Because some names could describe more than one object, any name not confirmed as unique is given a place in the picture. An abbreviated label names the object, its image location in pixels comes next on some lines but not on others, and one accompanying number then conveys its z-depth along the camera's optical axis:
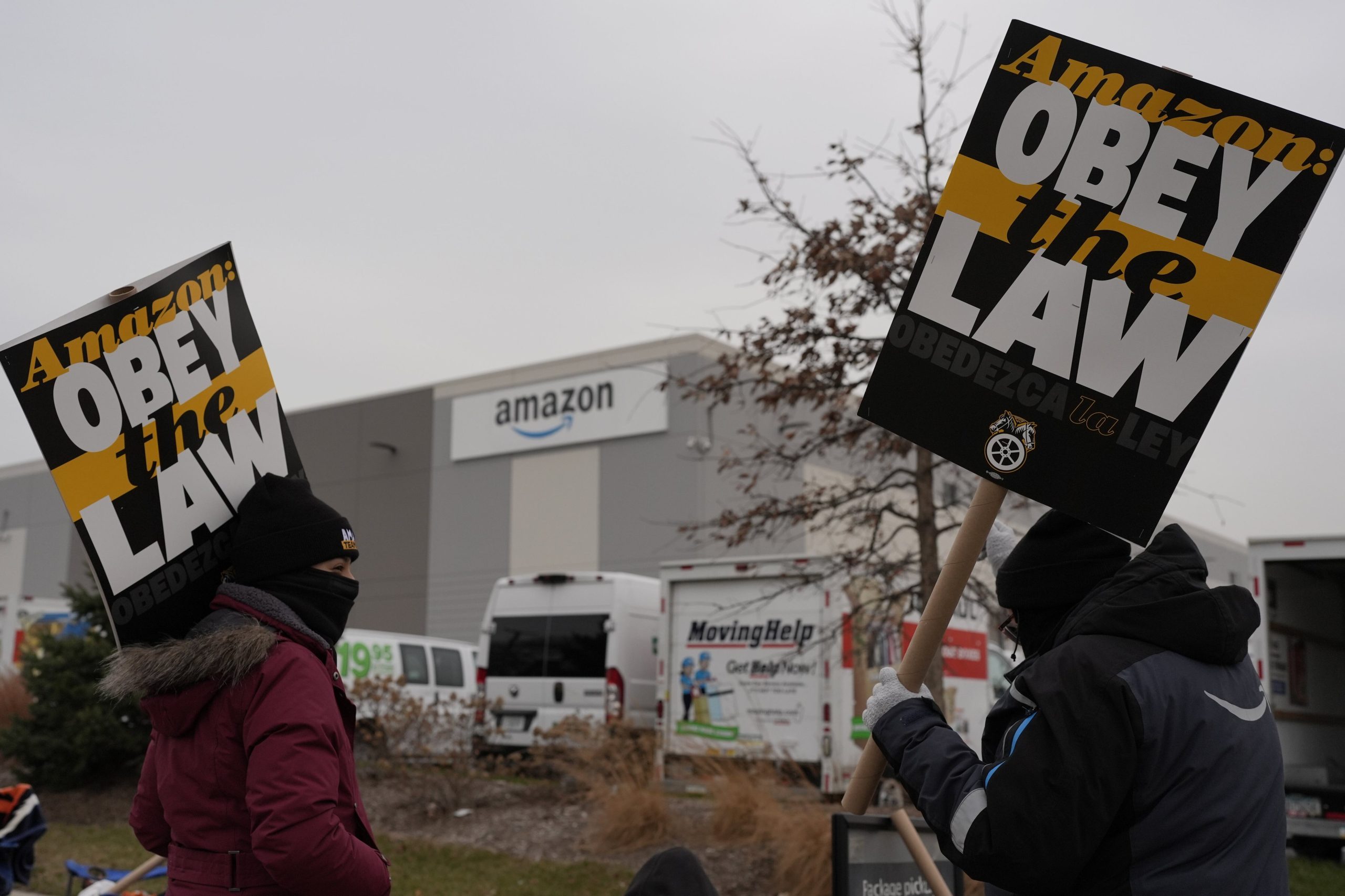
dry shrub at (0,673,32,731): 16.19
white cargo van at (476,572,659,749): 15.16
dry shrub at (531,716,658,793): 10.26
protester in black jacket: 2.38
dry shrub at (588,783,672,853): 9.55
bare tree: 8.27
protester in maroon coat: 2.85
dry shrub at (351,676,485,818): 11.61
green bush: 14.04
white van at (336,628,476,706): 17.17
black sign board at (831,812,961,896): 4.13
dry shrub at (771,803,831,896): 7.78
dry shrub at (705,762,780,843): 8.95
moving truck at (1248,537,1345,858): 11.09
